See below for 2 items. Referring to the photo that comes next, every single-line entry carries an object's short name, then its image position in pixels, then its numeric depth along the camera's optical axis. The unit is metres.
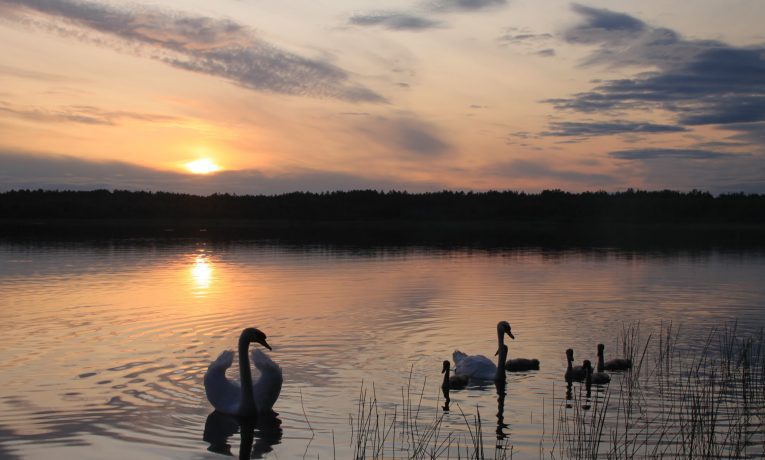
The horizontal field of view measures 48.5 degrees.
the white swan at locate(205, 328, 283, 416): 11.28
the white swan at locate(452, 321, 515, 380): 13.23
